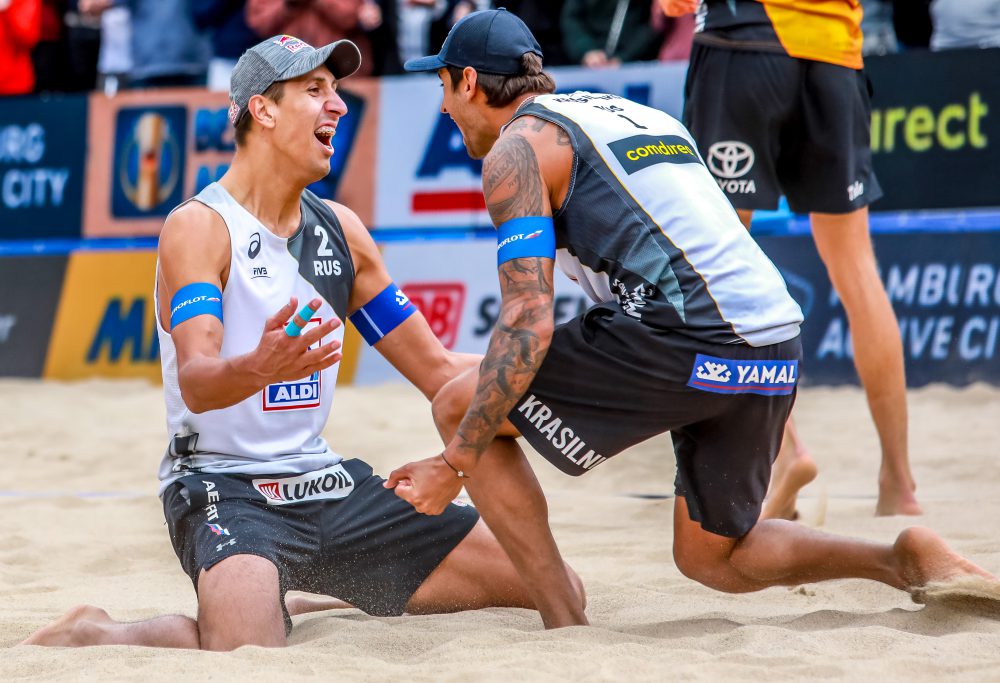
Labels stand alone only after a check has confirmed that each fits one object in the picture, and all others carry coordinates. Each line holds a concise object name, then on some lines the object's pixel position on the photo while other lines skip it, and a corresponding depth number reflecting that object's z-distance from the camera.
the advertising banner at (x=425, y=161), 15.00
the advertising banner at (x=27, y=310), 16.50
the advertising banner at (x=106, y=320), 15.99
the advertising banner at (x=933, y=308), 13.13
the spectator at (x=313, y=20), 16.19
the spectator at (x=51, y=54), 18.19
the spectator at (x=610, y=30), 15.77
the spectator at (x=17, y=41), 17.50
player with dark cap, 6.22
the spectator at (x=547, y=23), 15.84
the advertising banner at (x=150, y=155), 16.11
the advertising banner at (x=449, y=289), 14.73
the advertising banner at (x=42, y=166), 16.56
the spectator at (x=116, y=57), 18.12
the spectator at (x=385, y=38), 16.53
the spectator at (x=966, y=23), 13.66
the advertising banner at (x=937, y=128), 13.33
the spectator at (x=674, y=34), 15.20
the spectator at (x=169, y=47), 17.27
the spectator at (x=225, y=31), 16.97
